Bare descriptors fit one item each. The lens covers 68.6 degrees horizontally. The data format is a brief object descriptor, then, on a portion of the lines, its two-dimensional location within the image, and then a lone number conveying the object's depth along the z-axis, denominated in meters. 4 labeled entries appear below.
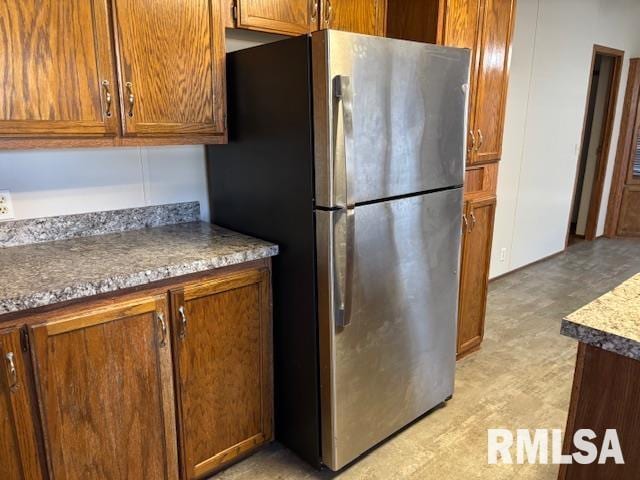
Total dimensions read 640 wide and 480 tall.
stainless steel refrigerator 1.54
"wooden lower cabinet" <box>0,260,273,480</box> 1.32
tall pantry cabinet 2.08
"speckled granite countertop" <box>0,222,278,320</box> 1.31
